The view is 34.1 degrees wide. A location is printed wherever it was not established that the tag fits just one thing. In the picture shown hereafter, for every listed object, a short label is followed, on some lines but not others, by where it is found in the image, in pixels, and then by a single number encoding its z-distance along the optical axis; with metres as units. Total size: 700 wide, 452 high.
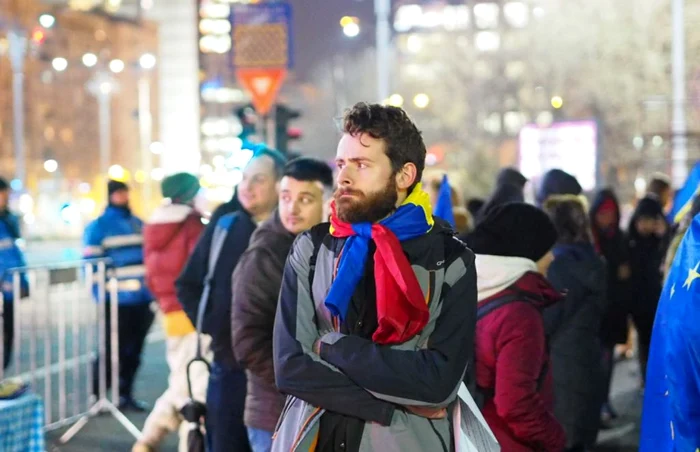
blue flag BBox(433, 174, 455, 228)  5.90
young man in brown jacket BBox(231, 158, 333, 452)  5.09
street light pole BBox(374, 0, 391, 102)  31.09
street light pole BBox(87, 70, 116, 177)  86.65
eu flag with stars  3.21
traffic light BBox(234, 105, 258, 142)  14.47
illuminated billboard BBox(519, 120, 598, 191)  24.92
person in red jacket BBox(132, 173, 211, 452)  8.30
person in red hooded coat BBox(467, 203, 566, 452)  4.64
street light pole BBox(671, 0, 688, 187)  26.38
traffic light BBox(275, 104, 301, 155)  13.85
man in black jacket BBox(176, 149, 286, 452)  5.88
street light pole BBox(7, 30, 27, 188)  37.56
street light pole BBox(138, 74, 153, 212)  80.07
